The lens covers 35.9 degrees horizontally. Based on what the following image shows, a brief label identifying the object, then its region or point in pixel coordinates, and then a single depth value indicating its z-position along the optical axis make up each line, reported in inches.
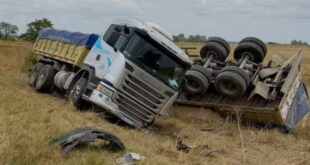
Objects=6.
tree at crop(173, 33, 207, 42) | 3149.6
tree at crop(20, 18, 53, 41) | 1898.3
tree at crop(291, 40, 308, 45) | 4663.4
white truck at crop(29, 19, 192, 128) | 404.8
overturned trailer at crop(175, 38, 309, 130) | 462.9
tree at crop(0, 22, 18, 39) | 2456.9
